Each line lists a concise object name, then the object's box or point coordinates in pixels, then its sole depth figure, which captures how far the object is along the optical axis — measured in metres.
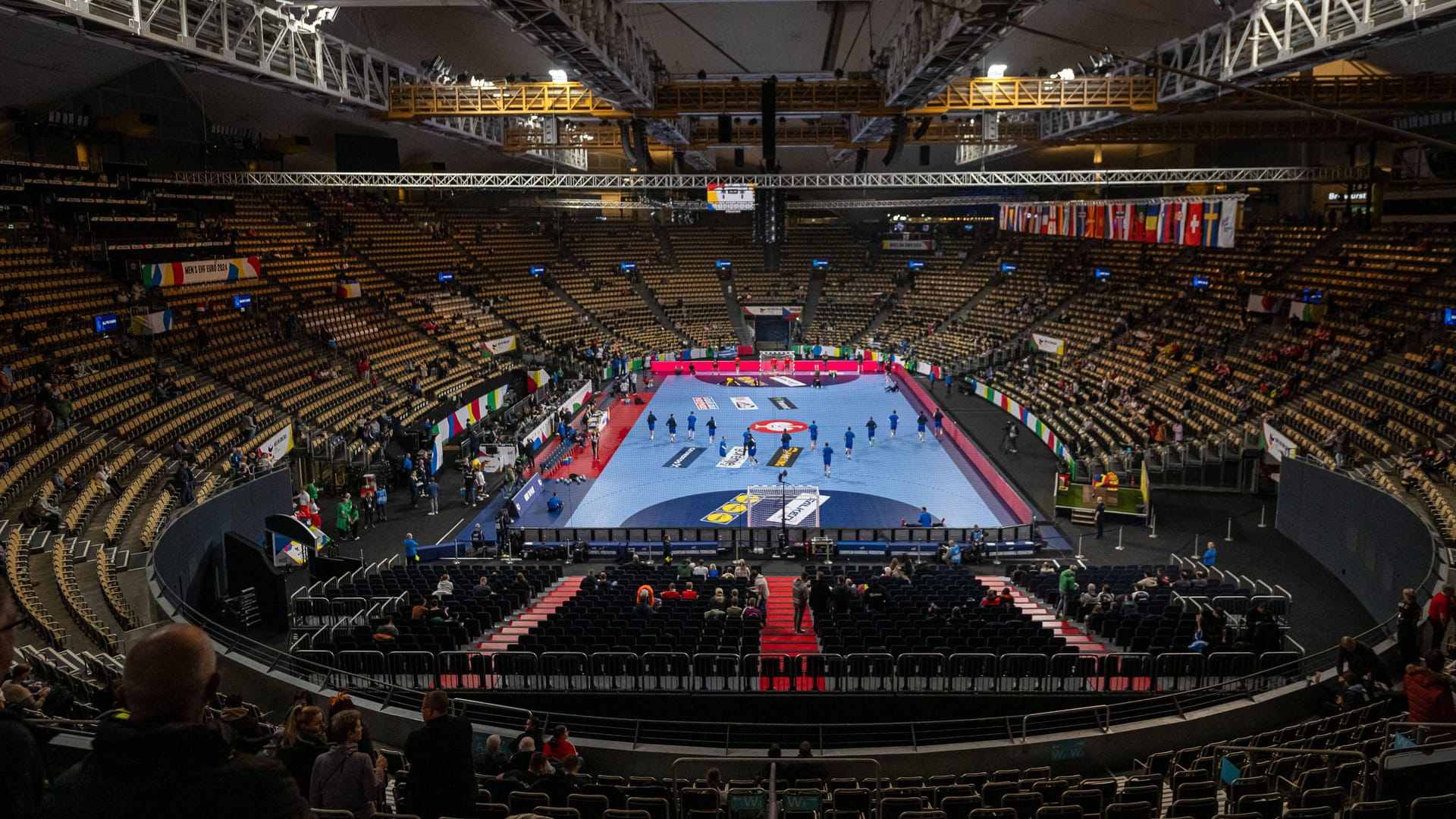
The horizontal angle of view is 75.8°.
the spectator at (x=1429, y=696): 8.05
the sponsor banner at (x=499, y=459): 28.81
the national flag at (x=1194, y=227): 28.78
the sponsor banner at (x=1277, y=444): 22.36
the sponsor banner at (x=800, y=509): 24.58
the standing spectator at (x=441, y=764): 4.87
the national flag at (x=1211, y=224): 27.84
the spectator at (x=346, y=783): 4.98
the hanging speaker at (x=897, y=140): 22.91
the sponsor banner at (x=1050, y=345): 39.59
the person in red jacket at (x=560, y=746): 9.02
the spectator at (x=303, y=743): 5.55
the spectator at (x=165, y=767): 1.96
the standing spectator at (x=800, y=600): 15.11
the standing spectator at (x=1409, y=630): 11.17
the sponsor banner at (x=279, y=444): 23.03
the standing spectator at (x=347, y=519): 22.67
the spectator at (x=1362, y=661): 10.55
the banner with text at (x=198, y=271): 26.44
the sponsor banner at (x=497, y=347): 40.38
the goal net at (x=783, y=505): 24.59
